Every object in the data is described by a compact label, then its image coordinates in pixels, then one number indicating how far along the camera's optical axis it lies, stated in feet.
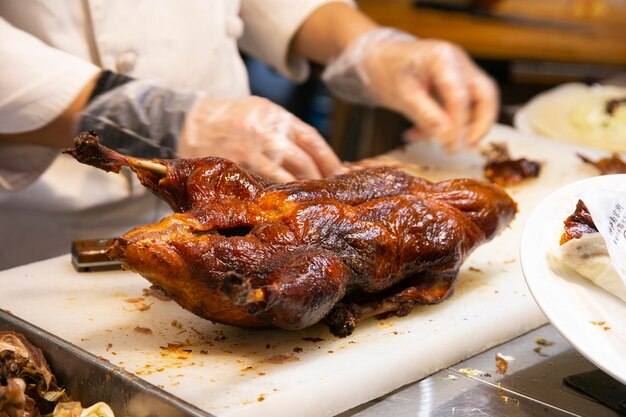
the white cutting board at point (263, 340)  3.64
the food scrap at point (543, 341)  3.98
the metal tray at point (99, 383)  3.54
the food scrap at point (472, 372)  3.84
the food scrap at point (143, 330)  3.82
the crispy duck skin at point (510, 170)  4.87
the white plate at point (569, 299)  3.58
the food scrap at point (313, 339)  3.82
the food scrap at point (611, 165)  4.85
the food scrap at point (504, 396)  3.75
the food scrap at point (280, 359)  3.73
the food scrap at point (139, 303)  3.93
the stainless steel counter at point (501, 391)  3.72
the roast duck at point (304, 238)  3.66
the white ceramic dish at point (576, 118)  5.48
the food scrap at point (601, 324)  3.64
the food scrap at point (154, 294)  3.97
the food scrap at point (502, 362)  3.86
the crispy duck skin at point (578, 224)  3.76
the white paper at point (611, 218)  3.70
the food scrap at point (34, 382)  3.58
